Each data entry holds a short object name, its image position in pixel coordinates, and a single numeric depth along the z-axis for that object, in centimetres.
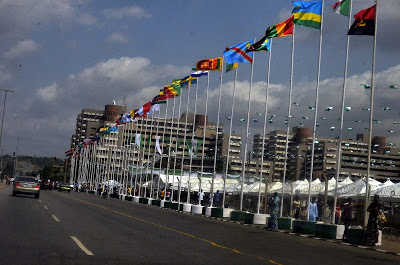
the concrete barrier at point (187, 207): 5566
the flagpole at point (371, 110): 2641
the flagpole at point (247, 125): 4469
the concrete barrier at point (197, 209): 5203
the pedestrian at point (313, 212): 3831
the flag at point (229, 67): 4603
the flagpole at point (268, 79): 4175
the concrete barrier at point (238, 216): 4038
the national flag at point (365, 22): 2869
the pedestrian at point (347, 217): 2695
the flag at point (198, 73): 5438
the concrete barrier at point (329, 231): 2792
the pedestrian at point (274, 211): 3189
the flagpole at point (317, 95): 3379
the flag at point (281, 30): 3772
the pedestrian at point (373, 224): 2466
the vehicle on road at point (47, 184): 10156
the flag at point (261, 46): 4066
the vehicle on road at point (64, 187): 9509
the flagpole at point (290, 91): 3758
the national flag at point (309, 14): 3444
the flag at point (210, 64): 4994
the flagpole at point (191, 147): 5941
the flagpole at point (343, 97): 2988
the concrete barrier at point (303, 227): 3035
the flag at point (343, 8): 3186
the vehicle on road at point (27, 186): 4997
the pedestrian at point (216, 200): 5644
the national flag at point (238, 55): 4416
